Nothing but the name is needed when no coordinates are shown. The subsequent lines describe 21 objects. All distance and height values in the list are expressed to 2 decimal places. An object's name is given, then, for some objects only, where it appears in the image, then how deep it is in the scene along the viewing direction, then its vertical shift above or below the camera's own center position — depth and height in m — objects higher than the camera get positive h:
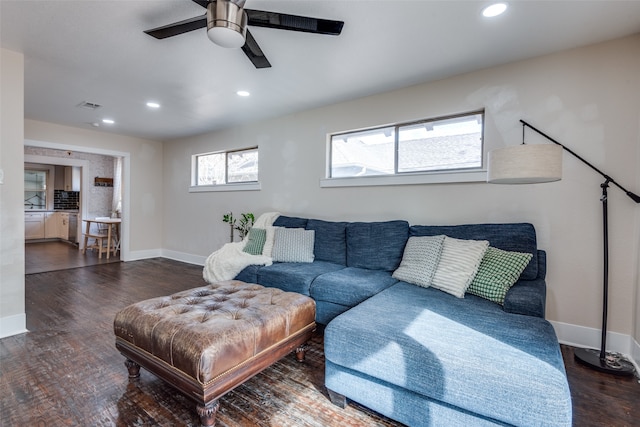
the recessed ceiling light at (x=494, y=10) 1.87 +1.32
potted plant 4.54 -0.21
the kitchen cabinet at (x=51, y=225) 8.22 -0.51
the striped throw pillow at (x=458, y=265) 2.12 -0.41
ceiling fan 1.58 +1.09
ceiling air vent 3.77 +1.34
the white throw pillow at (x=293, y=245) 3.21 -0.40
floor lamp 1.85 +0.24
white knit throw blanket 3.12 -0.58
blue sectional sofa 1.14 -0.64
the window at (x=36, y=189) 8.37 +0.51
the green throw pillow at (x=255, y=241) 3.42 -0.38
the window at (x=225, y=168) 4.81 +0.73
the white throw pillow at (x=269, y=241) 3.34 -0.38
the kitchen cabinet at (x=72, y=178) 8.39 +0.85
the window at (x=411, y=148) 2.94 +0.70
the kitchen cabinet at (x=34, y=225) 7.82 -0.49
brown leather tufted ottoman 1.41 -0.70
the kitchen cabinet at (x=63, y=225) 8.20 -0.51
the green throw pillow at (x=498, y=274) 2.01 -0.45
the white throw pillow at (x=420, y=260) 2.32 -0.42
